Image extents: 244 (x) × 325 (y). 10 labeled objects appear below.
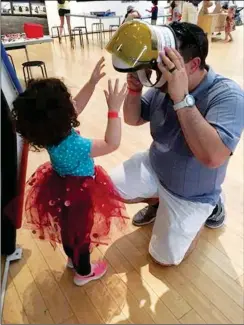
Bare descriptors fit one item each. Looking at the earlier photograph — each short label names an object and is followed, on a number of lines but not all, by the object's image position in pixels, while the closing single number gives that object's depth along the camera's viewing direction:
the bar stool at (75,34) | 6.76
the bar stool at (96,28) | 7.87
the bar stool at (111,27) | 7.62
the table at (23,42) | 3.48
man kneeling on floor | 0.90
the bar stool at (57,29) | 7.12
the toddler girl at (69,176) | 0.91
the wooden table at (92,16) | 6.21
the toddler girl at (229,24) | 6.82
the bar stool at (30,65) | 3.62
